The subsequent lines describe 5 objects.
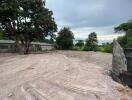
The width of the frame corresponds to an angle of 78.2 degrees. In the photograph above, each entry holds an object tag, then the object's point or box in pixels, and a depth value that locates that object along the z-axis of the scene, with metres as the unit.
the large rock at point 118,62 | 4.56
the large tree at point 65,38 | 15.74
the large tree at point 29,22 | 10.65
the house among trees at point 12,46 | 12.84
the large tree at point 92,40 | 16.98
